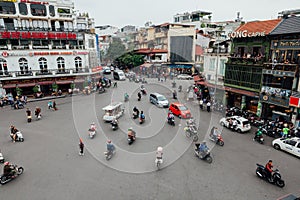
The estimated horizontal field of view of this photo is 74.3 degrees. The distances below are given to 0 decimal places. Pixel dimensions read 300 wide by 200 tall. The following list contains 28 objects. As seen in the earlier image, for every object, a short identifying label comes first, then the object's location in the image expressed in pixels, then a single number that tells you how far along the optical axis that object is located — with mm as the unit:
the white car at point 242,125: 18000
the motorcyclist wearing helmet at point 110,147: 13514
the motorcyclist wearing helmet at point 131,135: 15709
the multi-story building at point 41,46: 29484
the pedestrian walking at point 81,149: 13816
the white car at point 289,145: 13850
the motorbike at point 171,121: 19766
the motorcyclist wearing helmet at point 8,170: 11172
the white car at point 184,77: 47438
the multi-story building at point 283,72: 17812
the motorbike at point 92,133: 16859
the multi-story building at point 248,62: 20516
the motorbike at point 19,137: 16464
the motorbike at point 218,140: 15578
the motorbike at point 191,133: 16691
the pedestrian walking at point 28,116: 20609
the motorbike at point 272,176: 10820
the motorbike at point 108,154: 13555
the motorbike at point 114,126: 18375
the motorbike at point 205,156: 13148
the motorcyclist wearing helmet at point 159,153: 12230
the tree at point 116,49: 68562
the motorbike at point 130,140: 15727
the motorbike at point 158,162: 12394
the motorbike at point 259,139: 16094
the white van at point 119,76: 46144
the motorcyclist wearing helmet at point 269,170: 11086
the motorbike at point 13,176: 11195
